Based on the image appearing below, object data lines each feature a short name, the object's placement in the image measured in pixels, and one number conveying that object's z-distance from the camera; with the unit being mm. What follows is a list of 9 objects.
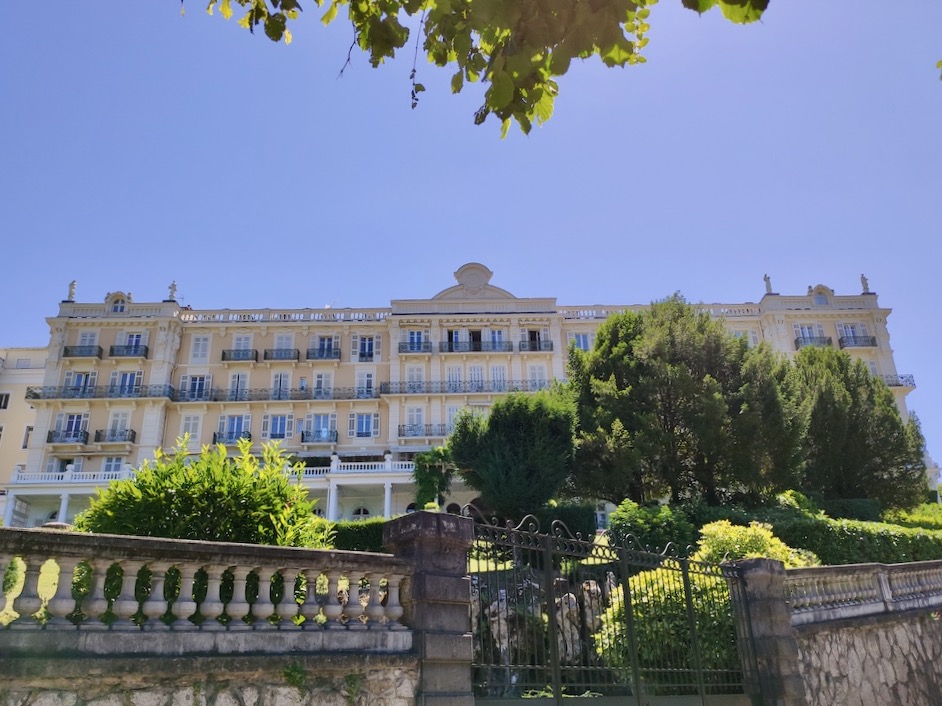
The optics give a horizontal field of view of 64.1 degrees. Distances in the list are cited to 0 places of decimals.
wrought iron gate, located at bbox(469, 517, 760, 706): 7305
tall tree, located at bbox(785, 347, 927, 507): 31453
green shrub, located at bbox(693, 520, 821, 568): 12156
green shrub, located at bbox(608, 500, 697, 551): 19422
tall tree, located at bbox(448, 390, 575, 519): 26781
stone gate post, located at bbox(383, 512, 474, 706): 6391
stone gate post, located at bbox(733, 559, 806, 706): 9094
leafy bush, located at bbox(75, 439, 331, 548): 8125
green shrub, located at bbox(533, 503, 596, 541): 25906
